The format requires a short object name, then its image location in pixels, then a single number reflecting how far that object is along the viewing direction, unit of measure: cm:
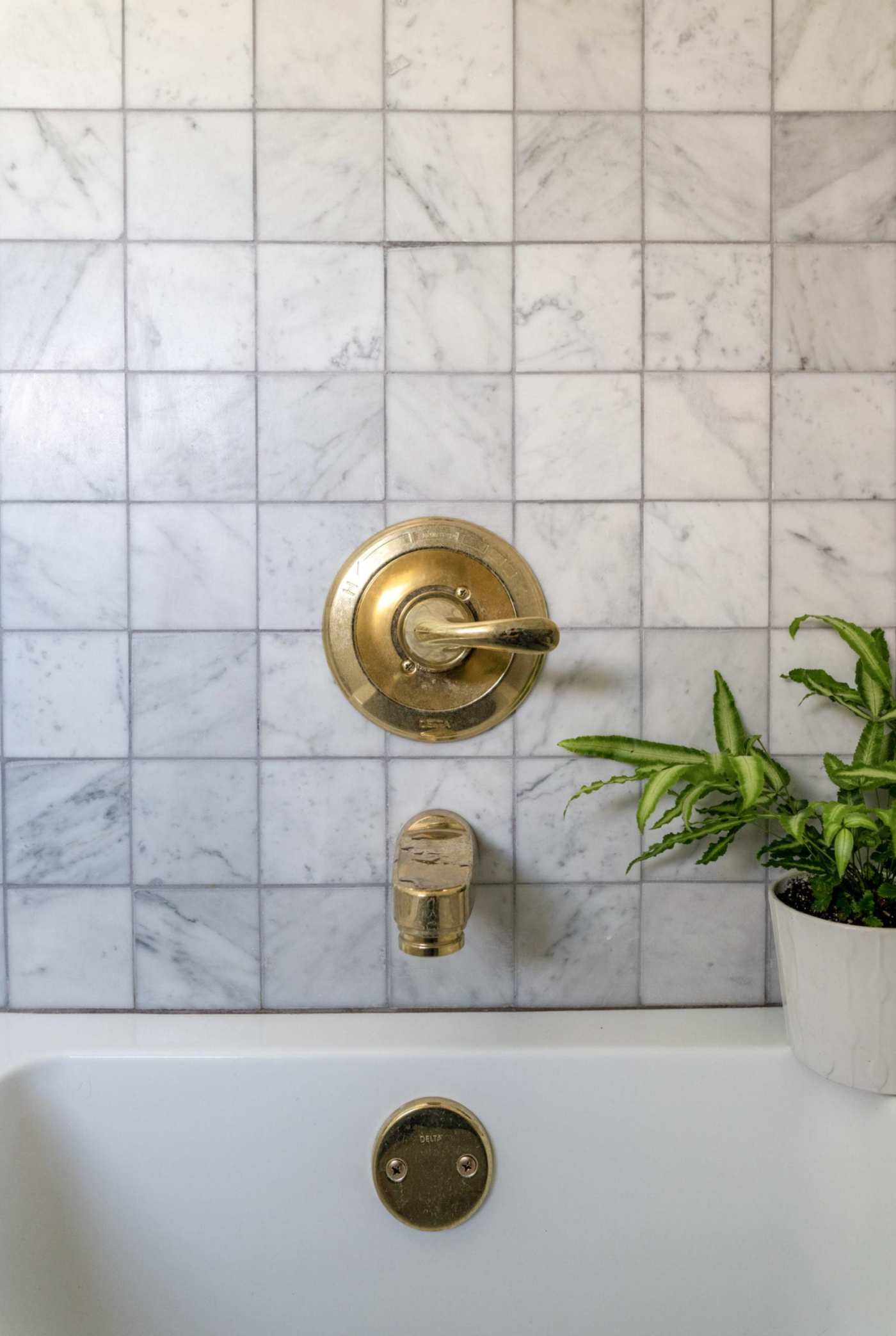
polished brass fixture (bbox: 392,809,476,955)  71
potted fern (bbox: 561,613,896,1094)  74
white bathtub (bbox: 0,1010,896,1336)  81
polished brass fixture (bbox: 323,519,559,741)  88
